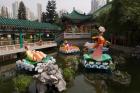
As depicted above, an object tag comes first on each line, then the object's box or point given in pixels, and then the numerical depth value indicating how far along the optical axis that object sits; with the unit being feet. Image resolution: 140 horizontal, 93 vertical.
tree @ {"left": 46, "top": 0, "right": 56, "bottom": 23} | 80.48
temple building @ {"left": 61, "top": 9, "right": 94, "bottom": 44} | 59.14
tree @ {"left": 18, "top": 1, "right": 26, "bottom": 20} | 81.56
